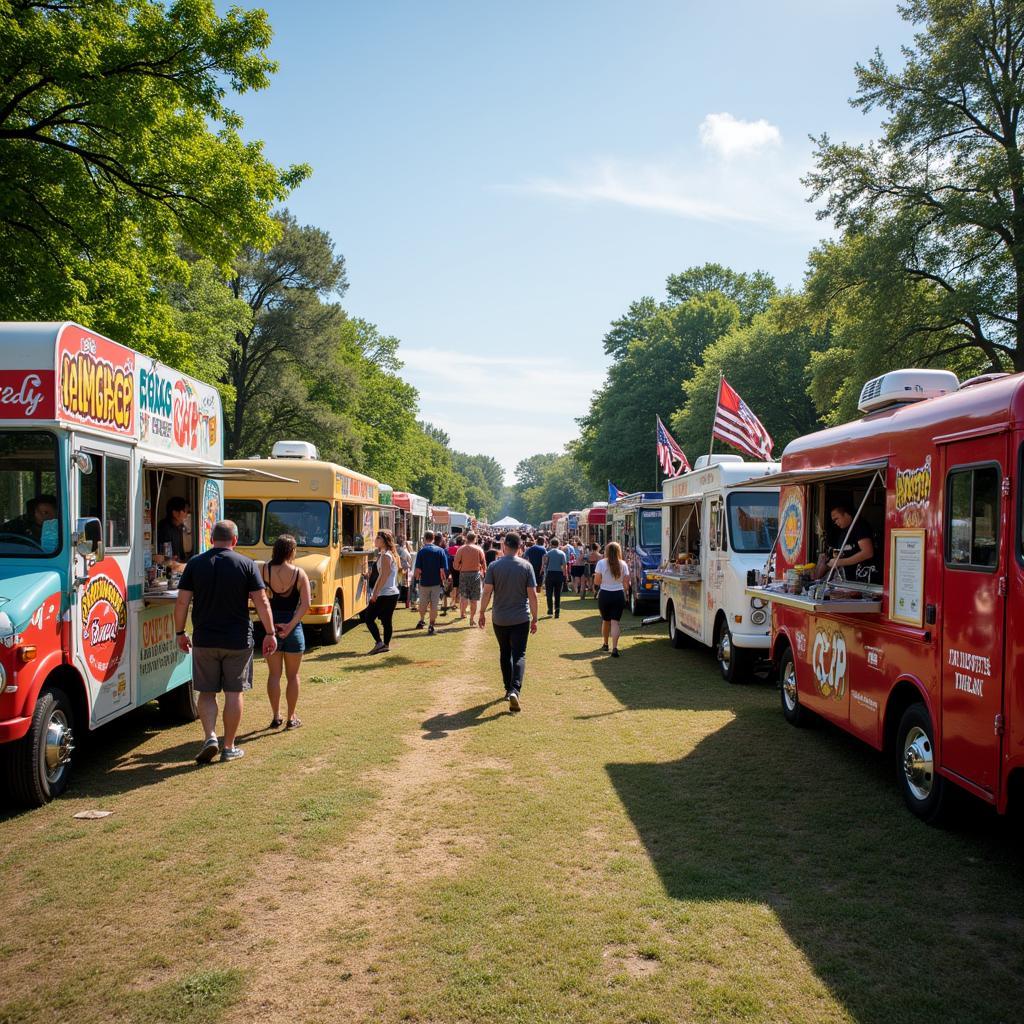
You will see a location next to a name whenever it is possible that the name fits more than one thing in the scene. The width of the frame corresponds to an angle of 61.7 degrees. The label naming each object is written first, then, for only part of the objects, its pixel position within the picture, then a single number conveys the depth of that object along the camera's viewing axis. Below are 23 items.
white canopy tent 52.38
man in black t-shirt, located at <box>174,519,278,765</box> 7.12
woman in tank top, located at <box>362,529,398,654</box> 13.31
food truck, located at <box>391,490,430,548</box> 25.95
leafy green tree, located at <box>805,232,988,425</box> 23.19
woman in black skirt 13.27
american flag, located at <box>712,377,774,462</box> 16.00
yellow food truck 13.70
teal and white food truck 5.79
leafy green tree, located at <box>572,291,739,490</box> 44.31
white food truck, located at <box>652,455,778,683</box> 11.11
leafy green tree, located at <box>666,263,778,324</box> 51.22
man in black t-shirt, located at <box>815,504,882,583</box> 7.45
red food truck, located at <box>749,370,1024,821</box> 4.86
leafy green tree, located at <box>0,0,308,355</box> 11.97
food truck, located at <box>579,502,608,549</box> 29.80
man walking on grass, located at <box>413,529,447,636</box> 16.20
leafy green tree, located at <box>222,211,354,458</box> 37.53
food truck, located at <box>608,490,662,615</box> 20.47
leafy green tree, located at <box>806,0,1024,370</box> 21.62
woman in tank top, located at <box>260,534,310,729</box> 8.38
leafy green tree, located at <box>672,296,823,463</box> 36.69
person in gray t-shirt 9.49
